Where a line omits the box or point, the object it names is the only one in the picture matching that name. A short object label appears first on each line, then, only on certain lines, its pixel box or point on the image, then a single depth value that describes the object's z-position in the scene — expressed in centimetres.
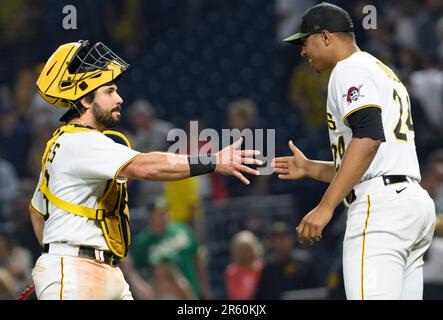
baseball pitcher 916
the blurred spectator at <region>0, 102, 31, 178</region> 2431
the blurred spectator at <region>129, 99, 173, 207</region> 2186
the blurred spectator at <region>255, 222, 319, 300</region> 1892
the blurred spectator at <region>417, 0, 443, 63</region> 2164
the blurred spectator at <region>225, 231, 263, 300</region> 1928
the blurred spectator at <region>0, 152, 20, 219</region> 2247
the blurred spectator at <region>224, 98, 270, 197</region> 2142
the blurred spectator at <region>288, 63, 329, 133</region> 2184
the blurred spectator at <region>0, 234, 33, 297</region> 1956
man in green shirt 1934
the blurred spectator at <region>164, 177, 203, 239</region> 2100
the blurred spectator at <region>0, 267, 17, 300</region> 1566
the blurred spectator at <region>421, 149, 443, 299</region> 1650
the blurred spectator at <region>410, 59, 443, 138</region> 2025
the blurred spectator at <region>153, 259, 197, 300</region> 1870
